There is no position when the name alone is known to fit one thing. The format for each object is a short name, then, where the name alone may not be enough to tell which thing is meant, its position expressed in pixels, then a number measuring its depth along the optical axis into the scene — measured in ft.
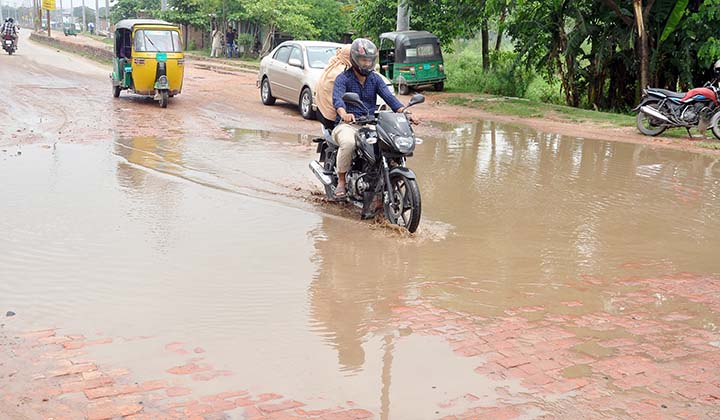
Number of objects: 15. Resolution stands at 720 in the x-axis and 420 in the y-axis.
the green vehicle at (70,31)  253.44
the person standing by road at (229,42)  145.07
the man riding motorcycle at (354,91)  25.02
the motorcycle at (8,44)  115.85
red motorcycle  47.06
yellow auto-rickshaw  55.88
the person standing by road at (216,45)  146.06
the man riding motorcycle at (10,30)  116.98
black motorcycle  23.32
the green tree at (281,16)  129.08
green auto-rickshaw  78.50
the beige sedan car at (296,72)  53.93
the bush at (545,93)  74.95
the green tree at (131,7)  204.07
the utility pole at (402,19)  83.46
